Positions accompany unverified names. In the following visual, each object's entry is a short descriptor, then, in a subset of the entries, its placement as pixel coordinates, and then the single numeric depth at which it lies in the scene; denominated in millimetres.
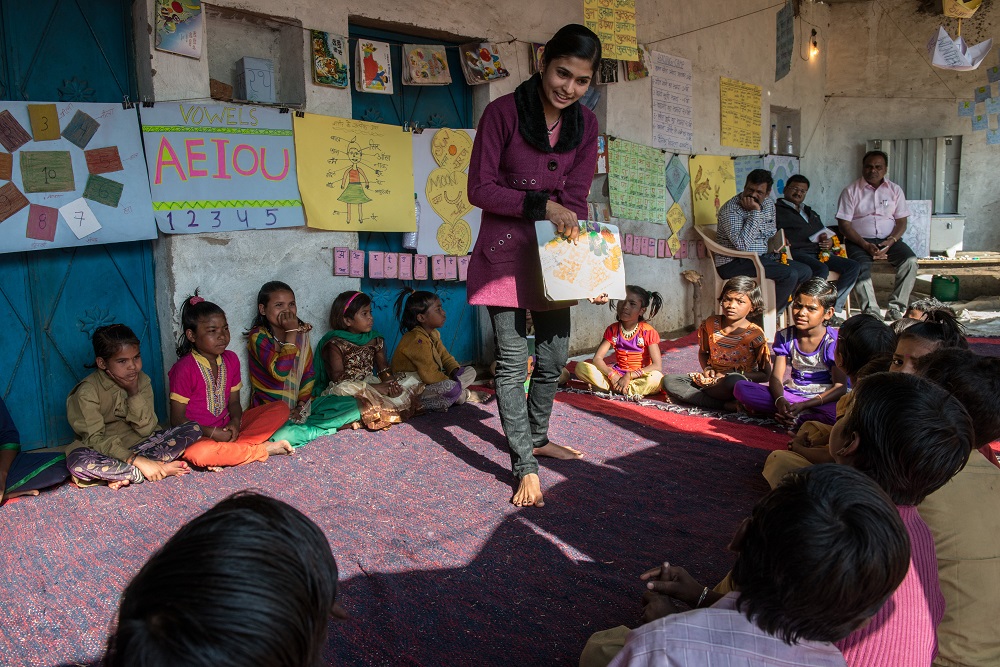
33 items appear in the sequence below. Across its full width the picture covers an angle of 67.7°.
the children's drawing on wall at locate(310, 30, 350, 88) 4219
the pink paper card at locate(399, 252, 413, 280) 4863
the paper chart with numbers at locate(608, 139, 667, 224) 6055
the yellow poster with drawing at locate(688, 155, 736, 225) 7023
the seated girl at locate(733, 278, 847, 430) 3852
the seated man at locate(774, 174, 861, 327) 6828
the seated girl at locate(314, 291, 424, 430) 4074
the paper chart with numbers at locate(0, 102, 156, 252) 3363
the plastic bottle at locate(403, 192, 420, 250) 4875
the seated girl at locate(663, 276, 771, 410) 4336
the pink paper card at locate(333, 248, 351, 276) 4473
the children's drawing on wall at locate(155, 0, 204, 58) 3604
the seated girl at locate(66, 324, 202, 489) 3160
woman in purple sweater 2658
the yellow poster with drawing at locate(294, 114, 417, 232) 4285
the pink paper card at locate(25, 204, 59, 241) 3414
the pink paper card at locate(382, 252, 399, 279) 4789
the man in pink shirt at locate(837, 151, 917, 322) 7047
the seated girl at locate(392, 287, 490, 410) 4344
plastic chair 6066
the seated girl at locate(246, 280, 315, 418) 4031
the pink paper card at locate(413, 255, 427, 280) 4934
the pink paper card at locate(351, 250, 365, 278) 4547
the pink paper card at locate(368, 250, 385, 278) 4715
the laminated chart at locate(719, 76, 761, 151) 7285
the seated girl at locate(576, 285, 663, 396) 4766
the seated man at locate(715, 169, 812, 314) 6168
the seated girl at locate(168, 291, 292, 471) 3537
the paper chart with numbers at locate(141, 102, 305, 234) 3730
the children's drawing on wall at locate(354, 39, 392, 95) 4484
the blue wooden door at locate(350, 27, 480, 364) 4766
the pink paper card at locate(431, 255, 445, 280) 5008
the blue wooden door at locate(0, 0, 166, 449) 3496
